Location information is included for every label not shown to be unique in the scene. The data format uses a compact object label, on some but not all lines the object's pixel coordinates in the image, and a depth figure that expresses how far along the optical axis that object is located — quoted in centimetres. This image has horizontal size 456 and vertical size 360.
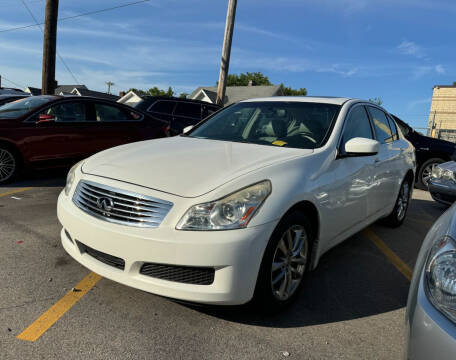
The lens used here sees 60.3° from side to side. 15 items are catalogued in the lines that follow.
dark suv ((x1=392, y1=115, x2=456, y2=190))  889
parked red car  622
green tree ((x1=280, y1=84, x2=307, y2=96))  6712
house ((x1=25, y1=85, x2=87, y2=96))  6308
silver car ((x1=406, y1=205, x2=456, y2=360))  147
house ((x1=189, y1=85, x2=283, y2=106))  4634
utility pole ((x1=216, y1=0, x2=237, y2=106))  1373
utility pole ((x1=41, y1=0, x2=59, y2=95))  1198
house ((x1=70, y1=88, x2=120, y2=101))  5631
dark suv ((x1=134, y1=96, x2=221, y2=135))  1009
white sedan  235
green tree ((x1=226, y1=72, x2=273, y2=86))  6962
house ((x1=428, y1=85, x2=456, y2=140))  3566
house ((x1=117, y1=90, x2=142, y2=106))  4650
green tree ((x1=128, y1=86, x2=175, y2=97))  6919
